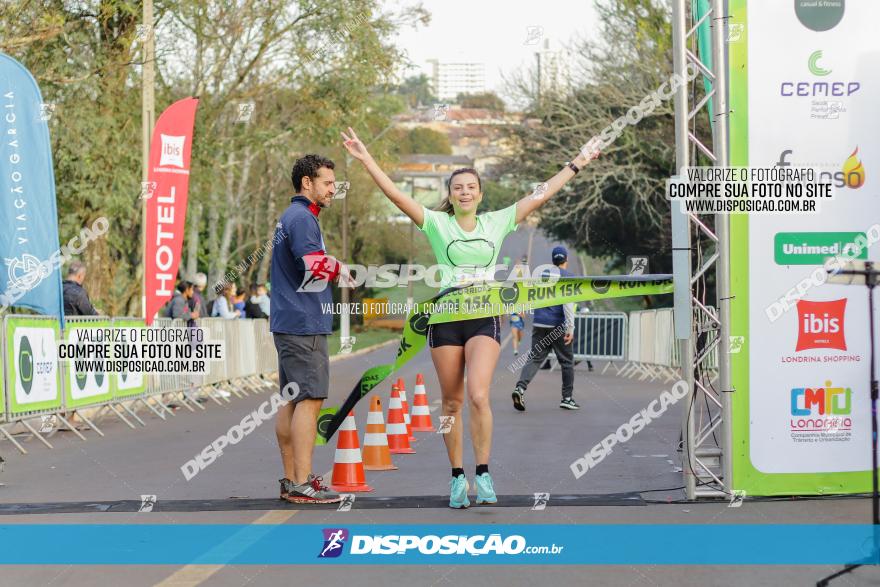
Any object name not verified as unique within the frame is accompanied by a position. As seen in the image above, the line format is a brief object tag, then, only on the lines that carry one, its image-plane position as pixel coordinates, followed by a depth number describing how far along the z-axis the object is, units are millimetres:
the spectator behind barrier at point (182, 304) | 18953
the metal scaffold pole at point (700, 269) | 7945
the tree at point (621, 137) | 36250
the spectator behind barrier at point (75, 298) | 14766
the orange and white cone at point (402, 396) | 12156
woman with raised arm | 7934
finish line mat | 8086
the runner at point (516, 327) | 30570
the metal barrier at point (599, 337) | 27031
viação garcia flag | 13445
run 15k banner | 7910
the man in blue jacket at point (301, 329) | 8133
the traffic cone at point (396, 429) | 11594
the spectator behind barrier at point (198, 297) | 19562
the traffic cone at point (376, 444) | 10336
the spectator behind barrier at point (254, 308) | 25125
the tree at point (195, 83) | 23109
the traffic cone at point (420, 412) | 13516
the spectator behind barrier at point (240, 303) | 24891
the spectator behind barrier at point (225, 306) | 22375
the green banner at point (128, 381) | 15367
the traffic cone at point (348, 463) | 9141
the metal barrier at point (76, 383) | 12539
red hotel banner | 18844
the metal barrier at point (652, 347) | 24047
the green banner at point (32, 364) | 12461
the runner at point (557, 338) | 16734
